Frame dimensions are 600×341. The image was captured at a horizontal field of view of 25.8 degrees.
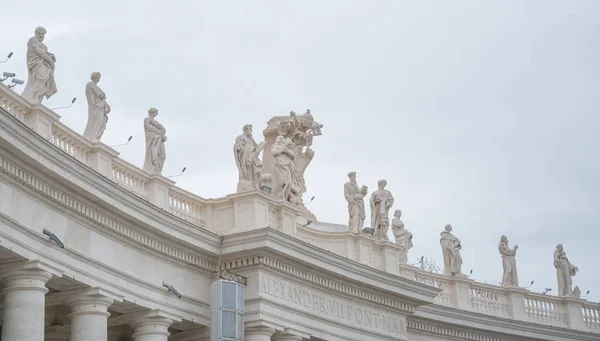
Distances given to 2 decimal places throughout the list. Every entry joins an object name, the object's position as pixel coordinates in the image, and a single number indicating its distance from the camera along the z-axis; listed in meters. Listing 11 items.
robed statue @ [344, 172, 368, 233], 50.06
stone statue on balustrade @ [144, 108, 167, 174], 42.28
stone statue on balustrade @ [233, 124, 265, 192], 45.28
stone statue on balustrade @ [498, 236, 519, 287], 60.00
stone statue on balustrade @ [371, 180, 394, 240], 51.84
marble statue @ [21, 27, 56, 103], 36.75
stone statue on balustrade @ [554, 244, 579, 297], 62.38
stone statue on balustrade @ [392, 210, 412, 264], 56.81
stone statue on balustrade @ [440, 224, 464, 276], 57.84
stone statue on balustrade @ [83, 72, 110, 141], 39.50
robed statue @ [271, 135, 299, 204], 47.16
